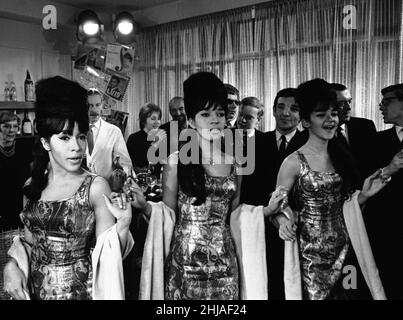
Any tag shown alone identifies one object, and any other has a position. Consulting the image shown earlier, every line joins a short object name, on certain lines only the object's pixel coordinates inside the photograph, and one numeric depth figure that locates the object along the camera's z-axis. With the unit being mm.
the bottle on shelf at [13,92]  4926
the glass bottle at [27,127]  4797
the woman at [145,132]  4449
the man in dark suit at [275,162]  2367
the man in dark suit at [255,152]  2379
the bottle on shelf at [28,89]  5035
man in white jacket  3840
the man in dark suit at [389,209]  2605
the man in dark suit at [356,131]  2836
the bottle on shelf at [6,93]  4922
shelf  4625
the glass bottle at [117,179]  1800
